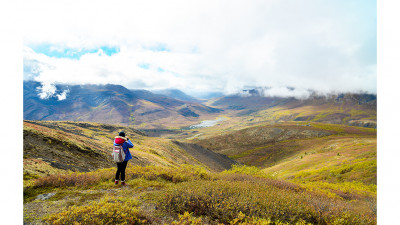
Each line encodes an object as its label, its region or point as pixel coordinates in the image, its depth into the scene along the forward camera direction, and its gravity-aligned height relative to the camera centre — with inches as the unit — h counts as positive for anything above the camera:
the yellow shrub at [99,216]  211.9 -128.3
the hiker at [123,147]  383.9 -77.8
